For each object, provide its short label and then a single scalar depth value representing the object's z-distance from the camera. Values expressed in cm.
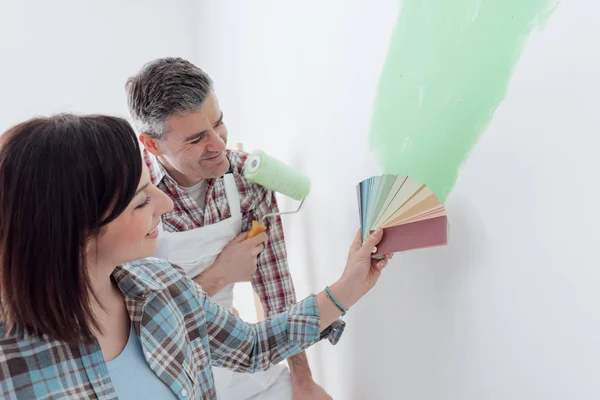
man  111
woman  66
